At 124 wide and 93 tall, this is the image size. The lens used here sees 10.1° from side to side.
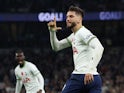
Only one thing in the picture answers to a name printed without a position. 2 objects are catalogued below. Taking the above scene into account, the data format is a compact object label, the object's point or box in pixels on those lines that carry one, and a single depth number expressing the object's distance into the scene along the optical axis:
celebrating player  10.21
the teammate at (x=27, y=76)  16.17
